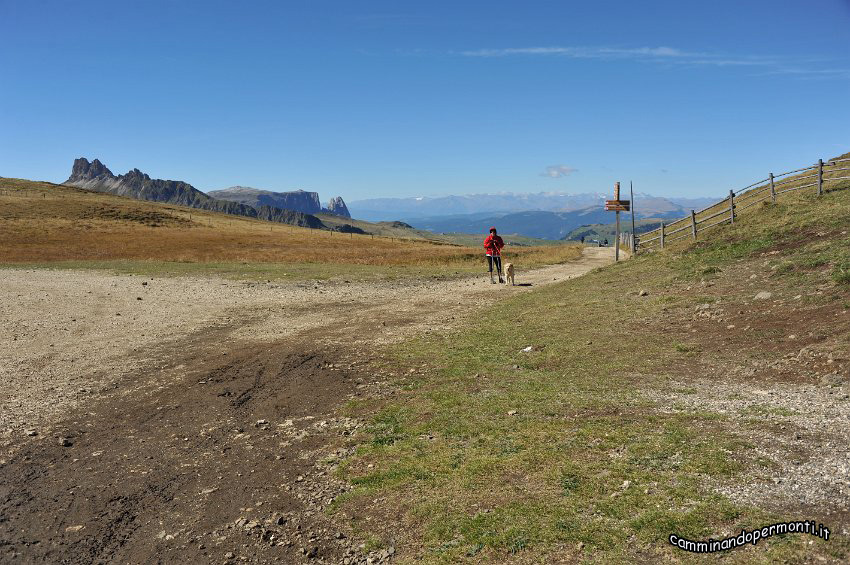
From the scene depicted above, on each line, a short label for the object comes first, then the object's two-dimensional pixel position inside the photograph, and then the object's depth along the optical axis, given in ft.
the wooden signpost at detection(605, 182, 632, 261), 118.73
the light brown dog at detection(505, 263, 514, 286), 96.08
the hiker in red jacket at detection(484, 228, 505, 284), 97.96
